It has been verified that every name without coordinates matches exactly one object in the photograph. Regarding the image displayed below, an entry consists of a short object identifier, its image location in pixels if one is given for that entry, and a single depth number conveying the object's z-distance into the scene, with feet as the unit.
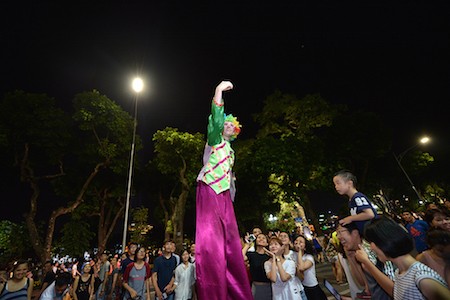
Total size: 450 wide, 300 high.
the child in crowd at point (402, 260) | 5.68
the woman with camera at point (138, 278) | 22.41
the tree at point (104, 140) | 60.16
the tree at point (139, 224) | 88.48
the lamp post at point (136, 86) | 35.27
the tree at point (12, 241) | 82.33
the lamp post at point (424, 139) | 65.83
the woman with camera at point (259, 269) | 14.98
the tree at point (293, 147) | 54.75
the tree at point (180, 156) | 67.15
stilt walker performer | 9.26
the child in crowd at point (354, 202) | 9.92
